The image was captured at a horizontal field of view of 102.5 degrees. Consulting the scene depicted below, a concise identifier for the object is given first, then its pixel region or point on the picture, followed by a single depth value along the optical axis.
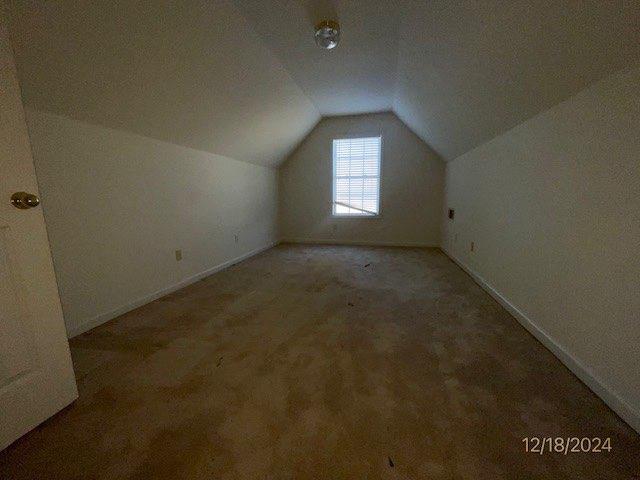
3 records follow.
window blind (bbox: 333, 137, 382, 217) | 4.95
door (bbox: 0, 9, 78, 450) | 0.99
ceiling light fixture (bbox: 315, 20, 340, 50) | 2.04
